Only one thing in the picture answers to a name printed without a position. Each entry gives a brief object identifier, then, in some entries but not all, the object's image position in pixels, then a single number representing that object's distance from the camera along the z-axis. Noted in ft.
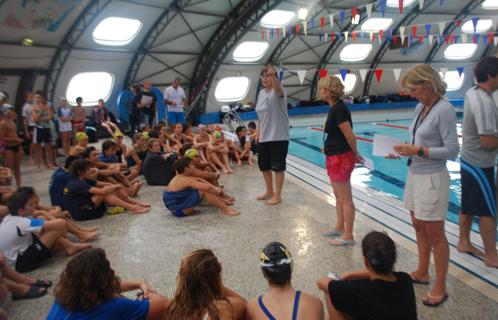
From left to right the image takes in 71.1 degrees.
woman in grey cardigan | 7.38
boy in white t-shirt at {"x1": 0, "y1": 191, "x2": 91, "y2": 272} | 9.23
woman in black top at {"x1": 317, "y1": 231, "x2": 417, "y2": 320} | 5.41
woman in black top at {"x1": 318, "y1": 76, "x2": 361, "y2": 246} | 10.36
